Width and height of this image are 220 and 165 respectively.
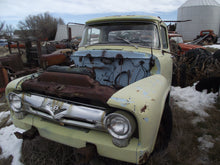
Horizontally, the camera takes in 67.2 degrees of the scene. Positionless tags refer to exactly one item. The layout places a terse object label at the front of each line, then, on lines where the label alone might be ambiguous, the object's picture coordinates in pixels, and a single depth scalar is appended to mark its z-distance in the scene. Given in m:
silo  24.70
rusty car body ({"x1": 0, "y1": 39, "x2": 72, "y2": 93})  5.36
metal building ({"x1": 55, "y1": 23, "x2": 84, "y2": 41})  30.67
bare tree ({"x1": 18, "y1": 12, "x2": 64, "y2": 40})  37.12
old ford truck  1.44
